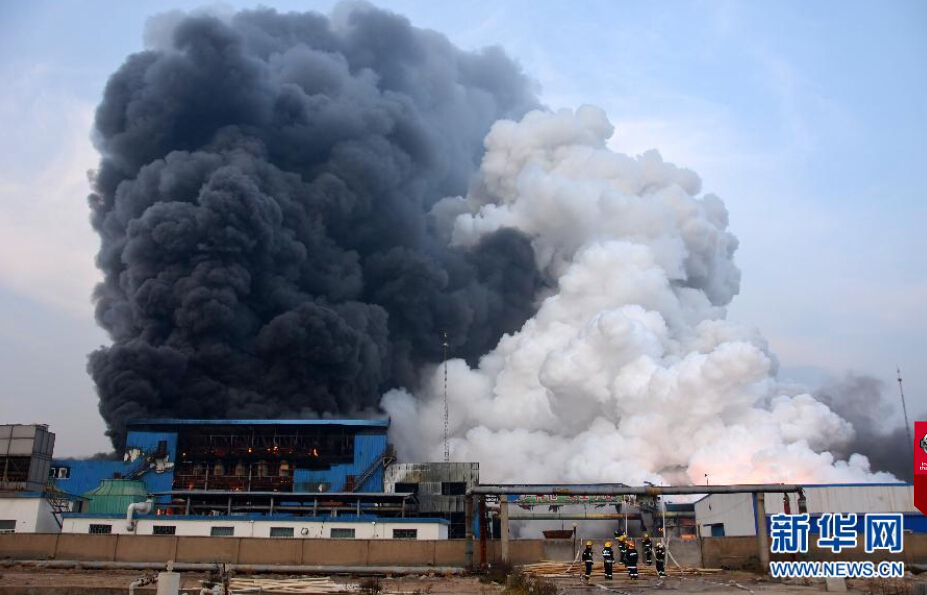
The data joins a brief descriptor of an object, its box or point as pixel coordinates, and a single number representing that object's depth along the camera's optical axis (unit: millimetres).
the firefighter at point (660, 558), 30906
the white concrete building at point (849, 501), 46688
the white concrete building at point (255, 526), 45562
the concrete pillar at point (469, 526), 32438
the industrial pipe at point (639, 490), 33562
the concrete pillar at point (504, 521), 32312
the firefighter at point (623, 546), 31711
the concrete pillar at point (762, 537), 31594
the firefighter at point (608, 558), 30125
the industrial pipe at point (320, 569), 31750
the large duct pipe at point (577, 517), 51500
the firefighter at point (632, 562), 29922
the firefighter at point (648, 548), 34219
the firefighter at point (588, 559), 29172
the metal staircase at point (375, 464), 59906
